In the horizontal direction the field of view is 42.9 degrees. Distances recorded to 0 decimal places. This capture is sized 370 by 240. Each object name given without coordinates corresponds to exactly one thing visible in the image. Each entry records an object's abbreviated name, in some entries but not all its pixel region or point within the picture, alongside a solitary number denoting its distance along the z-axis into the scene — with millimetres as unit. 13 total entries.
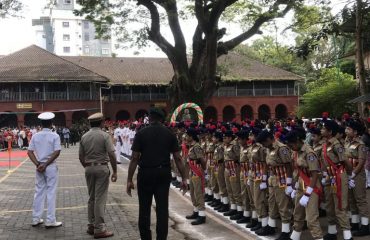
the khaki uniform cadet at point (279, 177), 7211
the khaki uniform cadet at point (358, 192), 7691
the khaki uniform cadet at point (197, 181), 8945
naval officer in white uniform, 8406
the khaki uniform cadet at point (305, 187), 6527
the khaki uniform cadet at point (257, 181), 7949
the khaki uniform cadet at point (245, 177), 8578
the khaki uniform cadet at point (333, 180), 7199
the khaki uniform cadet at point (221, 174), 9852
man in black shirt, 6434
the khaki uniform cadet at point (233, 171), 9195
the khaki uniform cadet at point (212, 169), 10352
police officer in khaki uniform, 7742
